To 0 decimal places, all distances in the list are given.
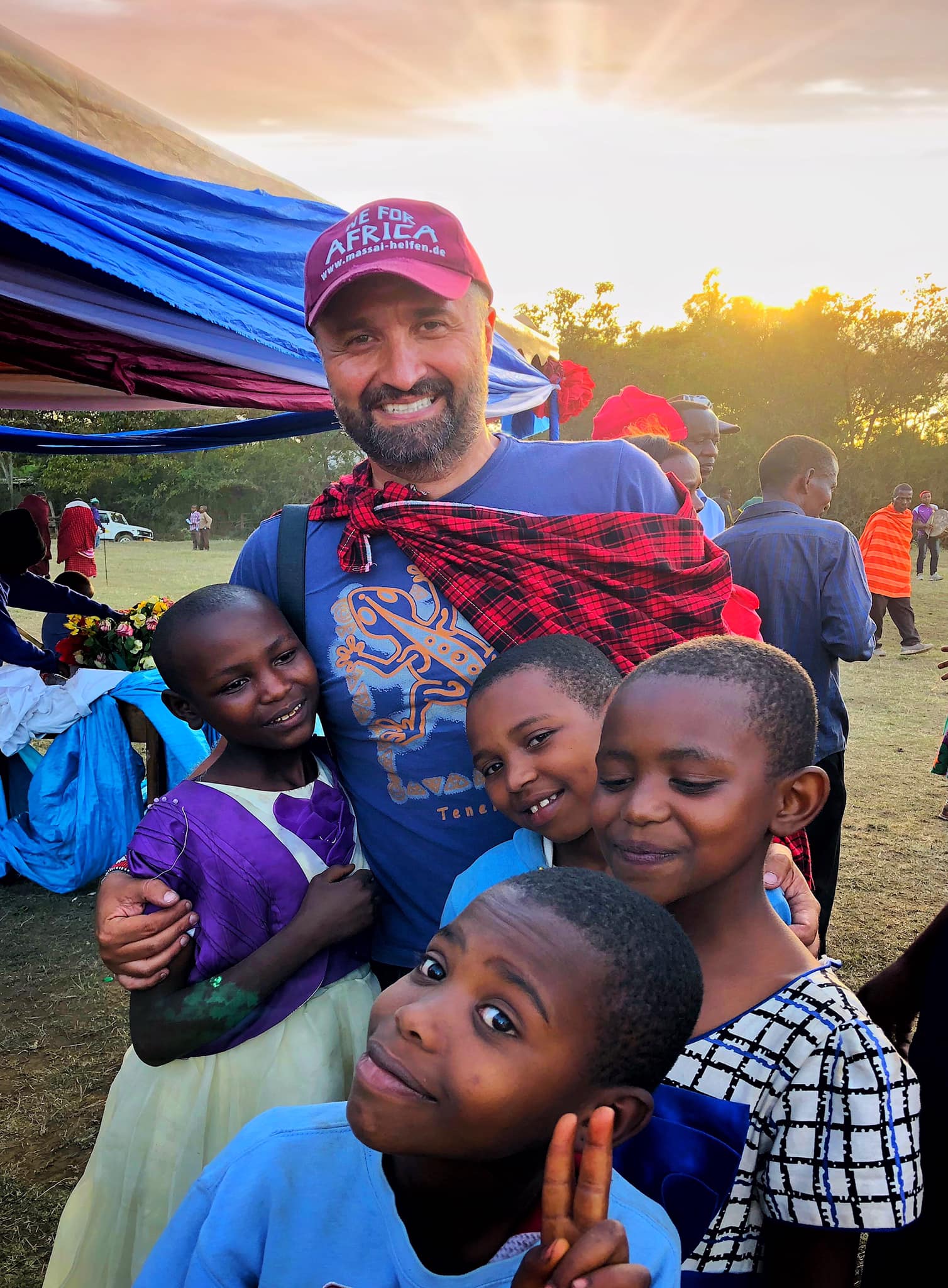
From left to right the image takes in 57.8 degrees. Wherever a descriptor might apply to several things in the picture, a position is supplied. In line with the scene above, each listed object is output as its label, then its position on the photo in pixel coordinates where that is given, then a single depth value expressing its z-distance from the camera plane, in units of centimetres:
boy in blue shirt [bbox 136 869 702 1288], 77
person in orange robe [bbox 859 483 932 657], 973
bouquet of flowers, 443
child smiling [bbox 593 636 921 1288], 99
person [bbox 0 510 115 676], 469
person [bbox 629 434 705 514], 404
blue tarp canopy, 231
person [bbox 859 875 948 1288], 138
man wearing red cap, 158
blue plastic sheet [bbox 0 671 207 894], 416
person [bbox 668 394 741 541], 528
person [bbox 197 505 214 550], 2397
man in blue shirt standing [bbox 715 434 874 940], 337
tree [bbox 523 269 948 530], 2569
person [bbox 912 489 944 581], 1714
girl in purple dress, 145
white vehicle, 2659
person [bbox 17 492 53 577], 784
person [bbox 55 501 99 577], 980
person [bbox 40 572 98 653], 612
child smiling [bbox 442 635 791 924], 138
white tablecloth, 415
